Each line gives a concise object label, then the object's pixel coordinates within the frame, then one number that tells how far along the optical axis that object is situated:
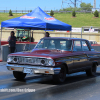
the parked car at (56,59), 8.20
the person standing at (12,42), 16.73
